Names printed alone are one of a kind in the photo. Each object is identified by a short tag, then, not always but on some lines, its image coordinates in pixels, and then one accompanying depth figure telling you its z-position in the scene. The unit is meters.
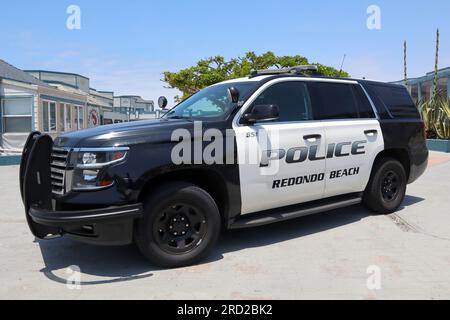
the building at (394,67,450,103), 24.58
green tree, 27.38
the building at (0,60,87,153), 18.06
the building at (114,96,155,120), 67.57
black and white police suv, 3.70
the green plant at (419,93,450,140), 16.06
